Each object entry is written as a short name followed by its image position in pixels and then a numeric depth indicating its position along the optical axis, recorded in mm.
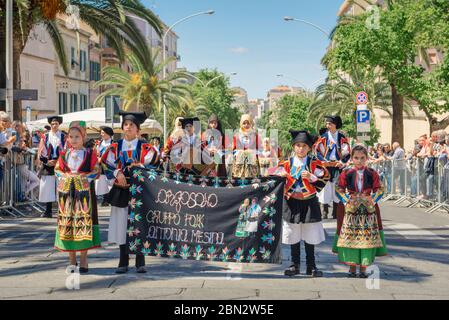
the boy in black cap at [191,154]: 15195
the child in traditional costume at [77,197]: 8617
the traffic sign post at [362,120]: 23422
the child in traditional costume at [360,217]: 8617
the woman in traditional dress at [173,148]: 15141
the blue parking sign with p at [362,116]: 23575
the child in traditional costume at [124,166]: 8844
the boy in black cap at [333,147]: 14500
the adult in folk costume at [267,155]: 13076
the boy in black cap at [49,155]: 15547
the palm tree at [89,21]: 20031
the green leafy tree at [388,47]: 29969
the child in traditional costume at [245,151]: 13750
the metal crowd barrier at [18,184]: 16098
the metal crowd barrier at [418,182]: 18312
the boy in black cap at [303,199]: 8602
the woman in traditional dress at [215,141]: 15055
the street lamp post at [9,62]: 18703
